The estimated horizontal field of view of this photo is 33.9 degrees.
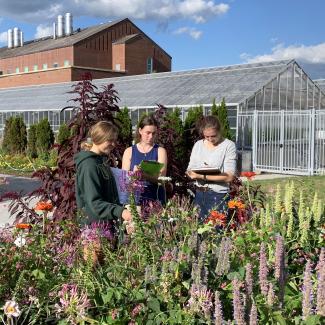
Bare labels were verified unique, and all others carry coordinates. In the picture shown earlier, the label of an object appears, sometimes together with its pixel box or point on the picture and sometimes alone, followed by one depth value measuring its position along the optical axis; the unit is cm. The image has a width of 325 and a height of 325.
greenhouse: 1636
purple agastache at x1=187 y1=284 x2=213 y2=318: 184
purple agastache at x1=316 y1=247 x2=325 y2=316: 171
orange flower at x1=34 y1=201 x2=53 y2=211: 320
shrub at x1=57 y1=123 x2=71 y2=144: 1659
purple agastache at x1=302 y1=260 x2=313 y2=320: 170
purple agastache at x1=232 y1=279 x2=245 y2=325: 160
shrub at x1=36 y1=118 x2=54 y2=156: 1991
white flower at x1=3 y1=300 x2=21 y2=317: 183
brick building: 4331
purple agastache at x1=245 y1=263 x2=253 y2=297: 184
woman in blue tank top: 414
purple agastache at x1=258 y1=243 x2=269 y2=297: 181
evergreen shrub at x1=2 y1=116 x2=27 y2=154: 2097
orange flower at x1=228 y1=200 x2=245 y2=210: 325
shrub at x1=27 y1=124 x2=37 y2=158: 2045
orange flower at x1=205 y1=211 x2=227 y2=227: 293
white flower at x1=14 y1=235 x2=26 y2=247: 246
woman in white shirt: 435
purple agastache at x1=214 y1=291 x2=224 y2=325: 164
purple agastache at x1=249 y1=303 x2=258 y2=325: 158
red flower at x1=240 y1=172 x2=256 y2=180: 373
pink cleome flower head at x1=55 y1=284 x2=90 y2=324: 187
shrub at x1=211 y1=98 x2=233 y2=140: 1538
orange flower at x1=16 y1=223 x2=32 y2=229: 284
